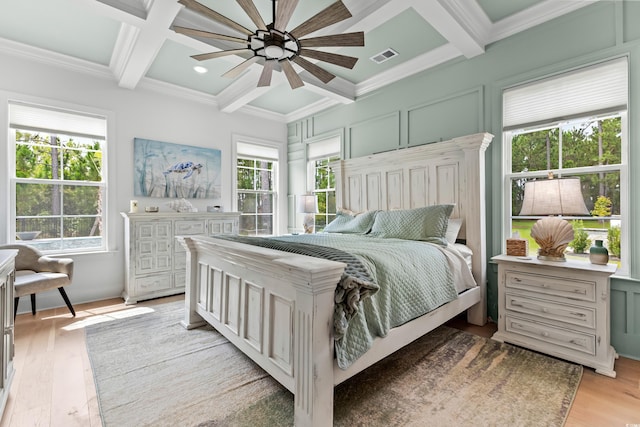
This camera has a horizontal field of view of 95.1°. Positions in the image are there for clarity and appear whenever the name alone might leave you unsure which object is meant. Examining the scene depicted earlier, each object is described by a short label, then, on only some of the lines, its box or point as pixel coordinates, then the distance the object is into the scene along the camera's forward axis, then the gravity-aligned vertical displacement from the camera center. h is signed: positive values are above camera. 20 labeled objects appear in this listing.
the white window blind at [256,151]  5.11 +1.12
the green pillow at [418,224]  2.71 -0.13
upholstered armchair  2.94 -0.57
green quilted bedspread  1.49 -0.50
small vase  2.13 -0.33
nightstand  2.00 -0.74
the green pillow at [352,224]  3.38 -0.14
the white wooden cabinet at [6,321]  1.53 -0.59
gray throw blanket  1.35 -0.38
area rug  1.56 -1.09
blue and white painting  4.03 +0.64
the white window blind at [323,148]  4.79 +1.09
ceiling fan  1.86 +1.25
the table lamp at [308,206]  4.62 +0.10
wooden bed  1.34 -0.46
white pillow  2.91 -0.19
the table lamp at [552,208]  2.07 +0.01
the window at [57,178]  3.34 +0.45
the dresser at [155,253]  3.60 -0.50
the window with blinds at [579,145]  2.36 +0.59
